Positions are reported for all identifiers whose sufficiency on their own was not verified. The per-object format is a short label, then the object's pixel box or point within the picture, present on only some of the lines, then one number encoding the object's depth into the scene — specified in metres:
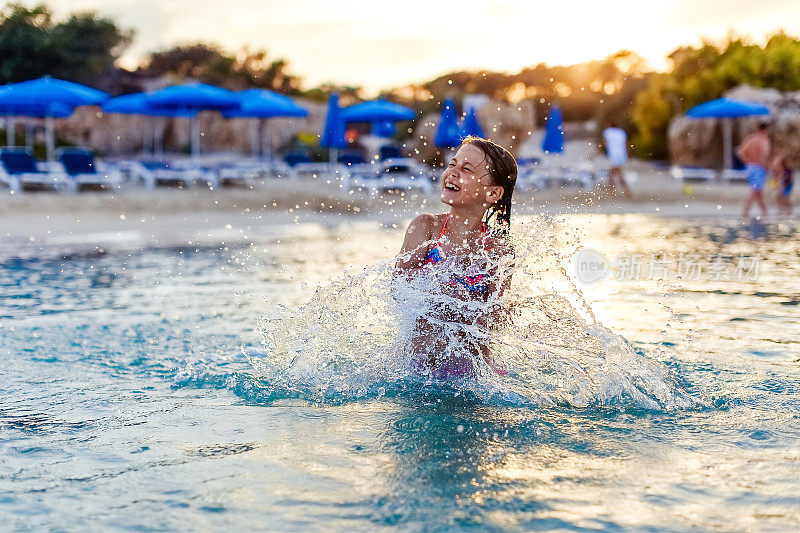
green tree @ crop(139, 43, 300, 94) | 38.72
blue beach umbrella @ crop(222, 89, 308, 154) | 22.42
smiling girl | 4.20
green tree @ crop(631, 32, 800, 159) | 27.78
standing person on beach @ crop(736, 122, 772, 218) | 15.59
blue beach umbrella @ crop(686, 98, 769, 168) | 22.00
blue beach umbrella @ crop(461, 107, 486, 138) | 17.25
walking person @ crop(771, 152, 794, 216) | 17.00
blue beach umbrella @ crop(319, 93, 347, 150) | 21.41
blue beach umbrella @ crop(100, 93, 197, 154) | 22.82
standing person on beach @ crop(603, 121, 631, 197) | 19.14
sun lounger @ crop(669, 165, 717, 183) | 22.39
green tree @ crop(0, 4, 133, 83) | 34.34
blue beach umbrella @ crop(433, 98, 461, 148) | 20.59
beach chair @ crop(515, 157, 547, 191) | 21.34
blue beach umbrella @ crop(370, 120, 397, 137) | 29.10
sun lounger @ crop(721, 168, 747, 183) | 21.80
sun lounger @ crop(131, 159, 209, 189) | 20.17
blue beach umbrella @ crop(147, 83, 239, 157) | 20.52
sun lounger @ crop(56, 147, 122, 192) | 17.70
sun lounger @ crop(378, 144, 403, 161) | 23.45
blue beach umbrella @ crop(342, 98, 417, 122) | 24.55
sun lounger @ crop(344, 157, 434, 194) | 19.56
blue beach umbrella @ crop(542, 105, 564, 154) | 19.52
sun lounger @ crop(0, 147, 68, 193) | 17.38
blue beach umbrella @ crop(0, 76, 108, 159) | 18.80
